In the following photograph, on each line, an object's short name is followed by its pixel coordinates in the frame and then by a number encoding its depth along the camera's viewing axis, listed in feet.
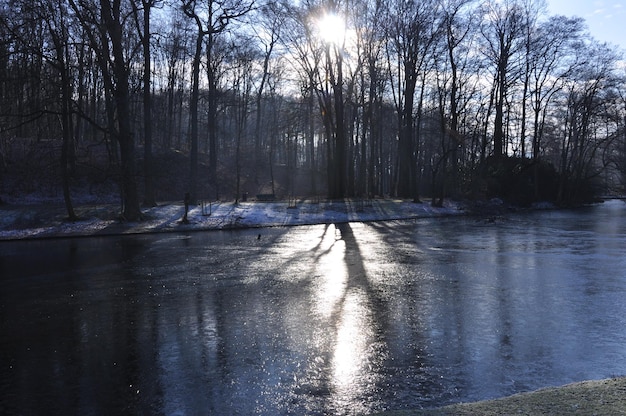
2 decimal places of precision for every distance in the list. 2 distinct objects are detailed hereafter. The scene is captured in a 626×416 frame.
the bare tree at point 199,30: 104.83
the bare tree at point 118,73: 84.53
